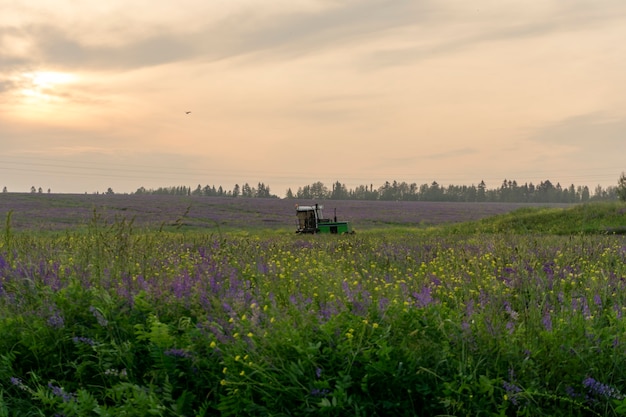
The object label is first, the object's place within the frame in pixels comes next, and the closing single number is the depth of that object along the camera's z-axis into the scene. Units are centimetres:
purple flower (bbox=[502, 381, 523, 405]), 348
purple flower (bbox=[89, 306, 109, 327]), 462
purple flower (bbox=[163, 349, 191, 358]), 412
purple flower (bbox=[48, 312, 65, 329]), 487
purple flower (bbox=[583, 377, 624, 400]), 347
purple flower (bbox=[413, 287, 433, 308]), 450
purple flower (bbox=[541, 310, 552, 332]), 413
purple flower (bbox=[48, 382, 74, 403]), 404
